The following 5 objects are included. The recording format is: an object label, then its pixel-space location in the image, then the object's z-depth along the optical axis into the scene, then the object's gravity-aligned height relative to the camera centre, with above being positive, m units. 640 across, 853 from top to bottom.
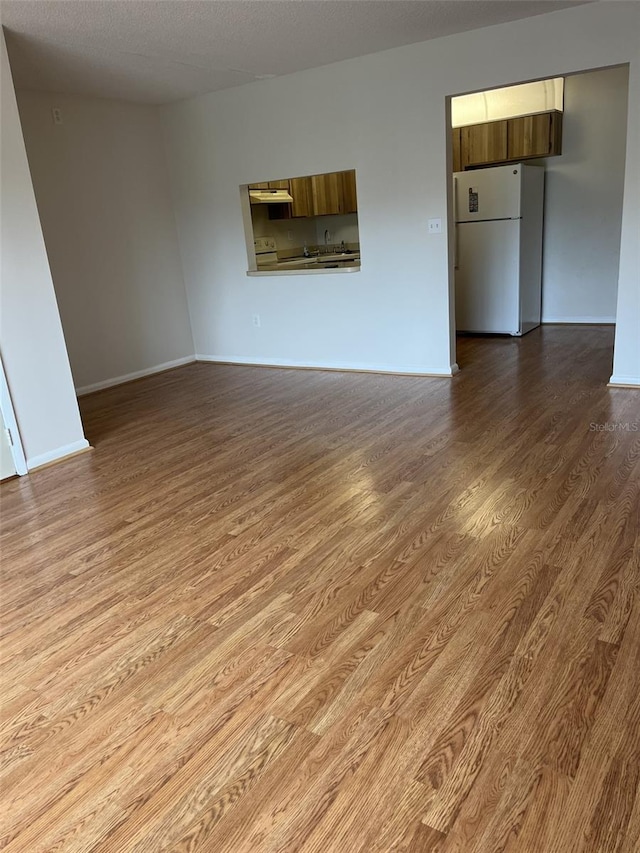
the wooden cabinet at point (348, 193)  7.50 +0.53
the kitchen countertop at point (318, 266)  5.43 -0.25
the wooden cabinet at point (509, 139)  6.20 +0.85
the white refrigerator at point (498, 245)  5.97 -0.20
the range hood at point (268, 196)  7.05 +0.55
